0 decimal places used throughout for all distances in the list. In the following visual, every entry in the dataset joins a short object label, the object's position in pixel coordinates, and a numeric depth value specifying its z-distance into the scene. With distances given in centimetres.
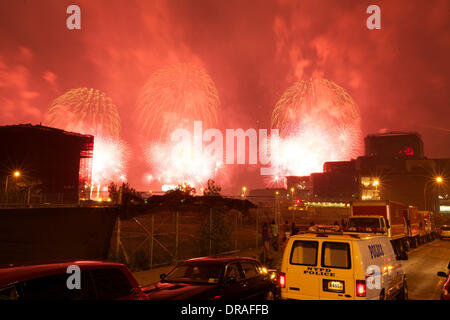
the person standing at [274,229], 2330
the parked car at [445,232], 3922
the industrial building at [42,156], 5044
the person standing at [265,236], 2073
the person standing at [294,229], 2252
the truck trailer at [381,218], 2067
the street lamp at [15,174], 4694
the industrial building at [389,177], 8925
